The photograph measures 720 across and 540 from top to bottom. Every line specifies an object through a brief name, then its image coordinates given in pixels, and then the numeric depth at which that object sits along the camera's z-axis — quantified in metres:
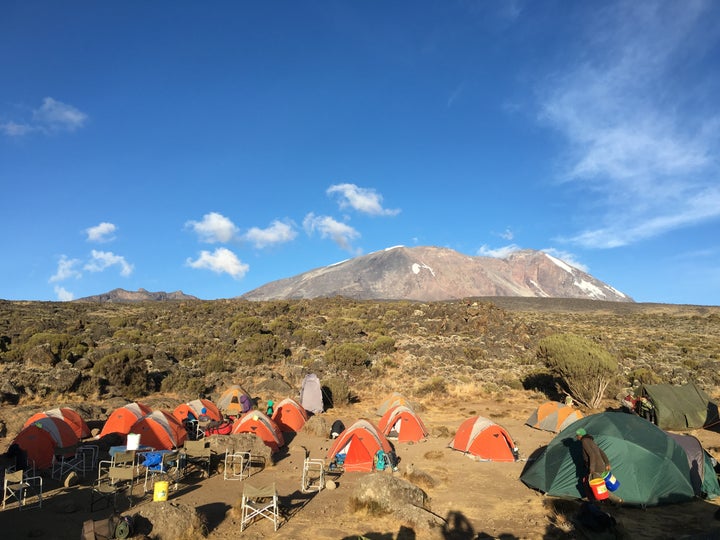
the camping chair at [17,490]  10.58
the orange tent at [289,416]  19.97
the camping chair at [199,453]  13.23
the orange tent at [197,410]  19.10
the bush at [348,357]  31.93
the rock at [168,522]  8.66
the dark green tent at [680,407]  18.27
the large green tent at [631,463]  10.34
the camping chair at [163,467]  12.56
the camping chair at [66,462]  12.84
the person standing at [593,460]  9.26
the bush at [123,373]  25.89
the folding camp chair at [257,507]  9.85
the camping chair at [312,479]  12.38
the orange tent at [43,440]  13.56
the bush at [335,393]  25.86
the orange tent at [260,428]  16.56
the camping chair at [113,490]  10.48
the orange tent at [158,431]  15.58
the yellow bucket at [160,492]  10.12
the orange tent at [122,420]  16.88
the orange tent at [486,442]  15.23
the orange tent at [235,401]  22.10
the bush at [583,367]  23.45
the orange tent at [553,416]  18.84
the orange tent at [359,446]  14.35
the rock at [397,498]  9.80
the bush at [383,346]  35.88
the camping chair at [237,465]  13.45
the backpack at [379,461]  14.03
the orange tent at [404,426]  18.33
